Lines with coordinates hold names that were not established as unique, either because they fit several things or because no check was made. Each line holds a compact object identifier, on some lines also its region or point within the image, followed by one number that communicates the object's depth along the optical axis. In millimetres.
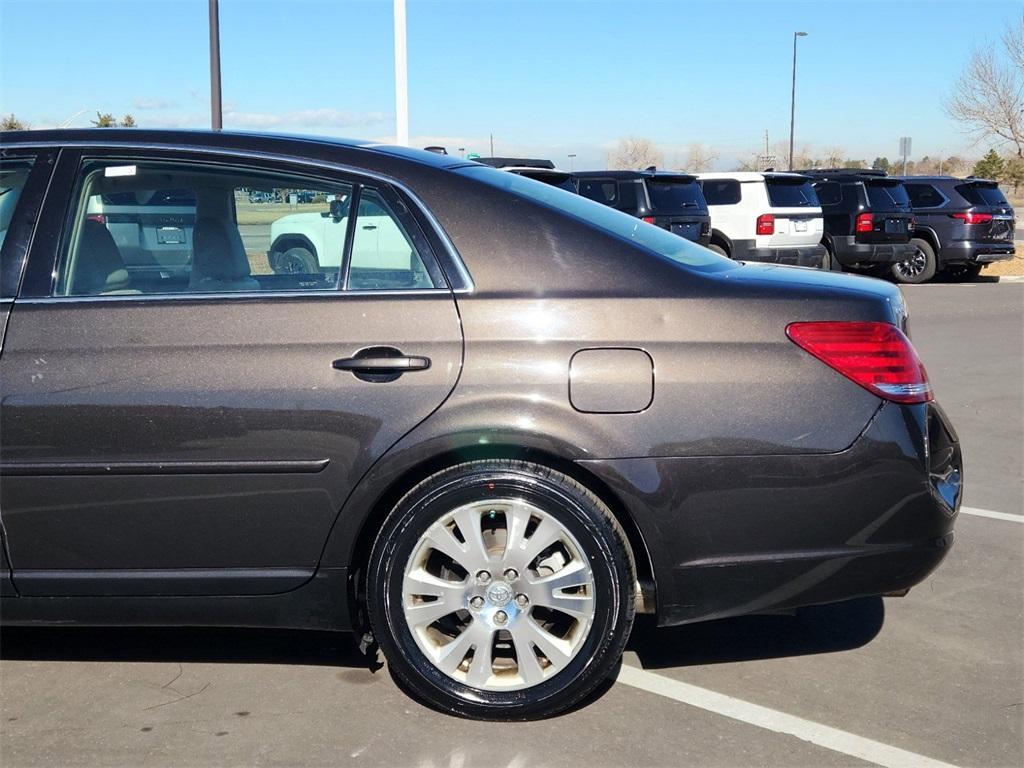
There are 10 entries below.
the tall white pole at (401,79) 10562
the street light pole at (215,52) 12750
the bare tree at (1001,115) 31109
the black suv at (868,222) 18625
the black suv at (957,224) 18953
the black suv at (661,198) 16281
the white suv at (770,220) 17672
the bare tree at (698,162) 63812
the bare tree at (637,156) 57738
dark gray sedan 3236
